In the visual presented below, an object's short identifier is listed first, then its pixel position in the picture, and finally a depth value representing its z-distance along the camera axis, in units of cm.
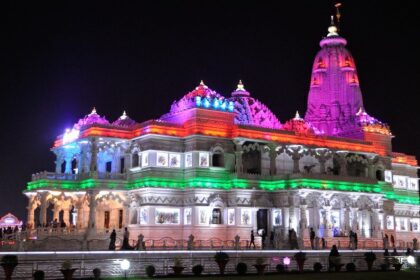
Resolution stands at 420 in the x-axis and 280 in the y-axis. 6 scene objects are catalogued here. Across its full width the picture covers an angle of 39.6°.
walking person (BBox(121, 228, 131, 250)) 4488
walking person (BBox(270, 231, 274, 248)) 5526
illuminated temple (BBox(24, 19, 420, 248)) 5878
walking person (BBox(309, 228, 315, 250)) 5343
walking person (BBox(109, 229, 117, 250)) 4516
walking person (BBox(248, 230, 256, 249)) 5398
